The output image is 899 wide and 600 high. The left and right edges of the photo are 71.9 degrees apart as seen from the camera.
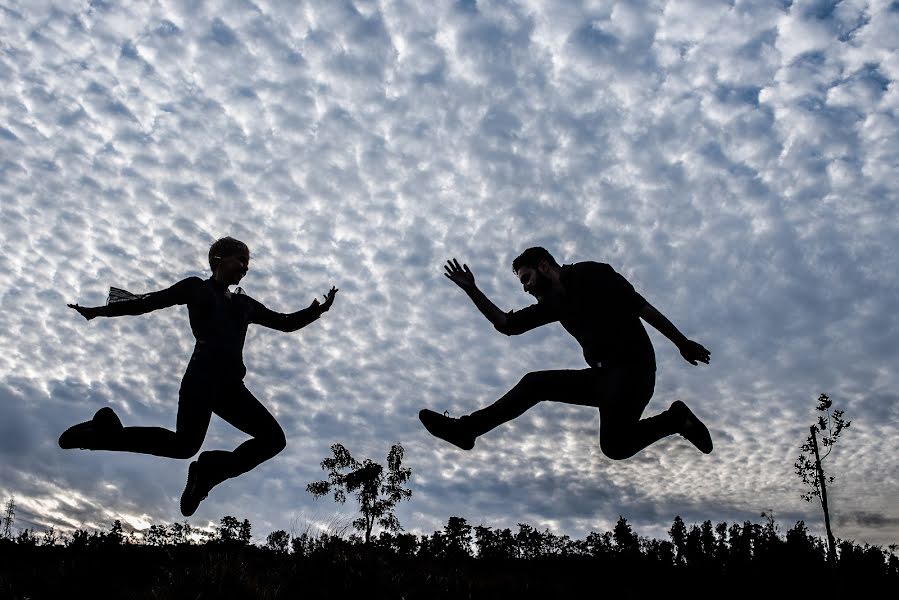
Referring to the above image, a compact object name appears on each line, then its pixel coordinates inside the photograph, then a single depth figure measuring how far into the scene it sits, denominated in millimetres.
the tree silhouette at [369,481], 39719
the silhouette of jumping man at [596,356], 4570
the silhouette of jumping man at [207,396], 4750
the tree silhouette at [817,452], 32781
